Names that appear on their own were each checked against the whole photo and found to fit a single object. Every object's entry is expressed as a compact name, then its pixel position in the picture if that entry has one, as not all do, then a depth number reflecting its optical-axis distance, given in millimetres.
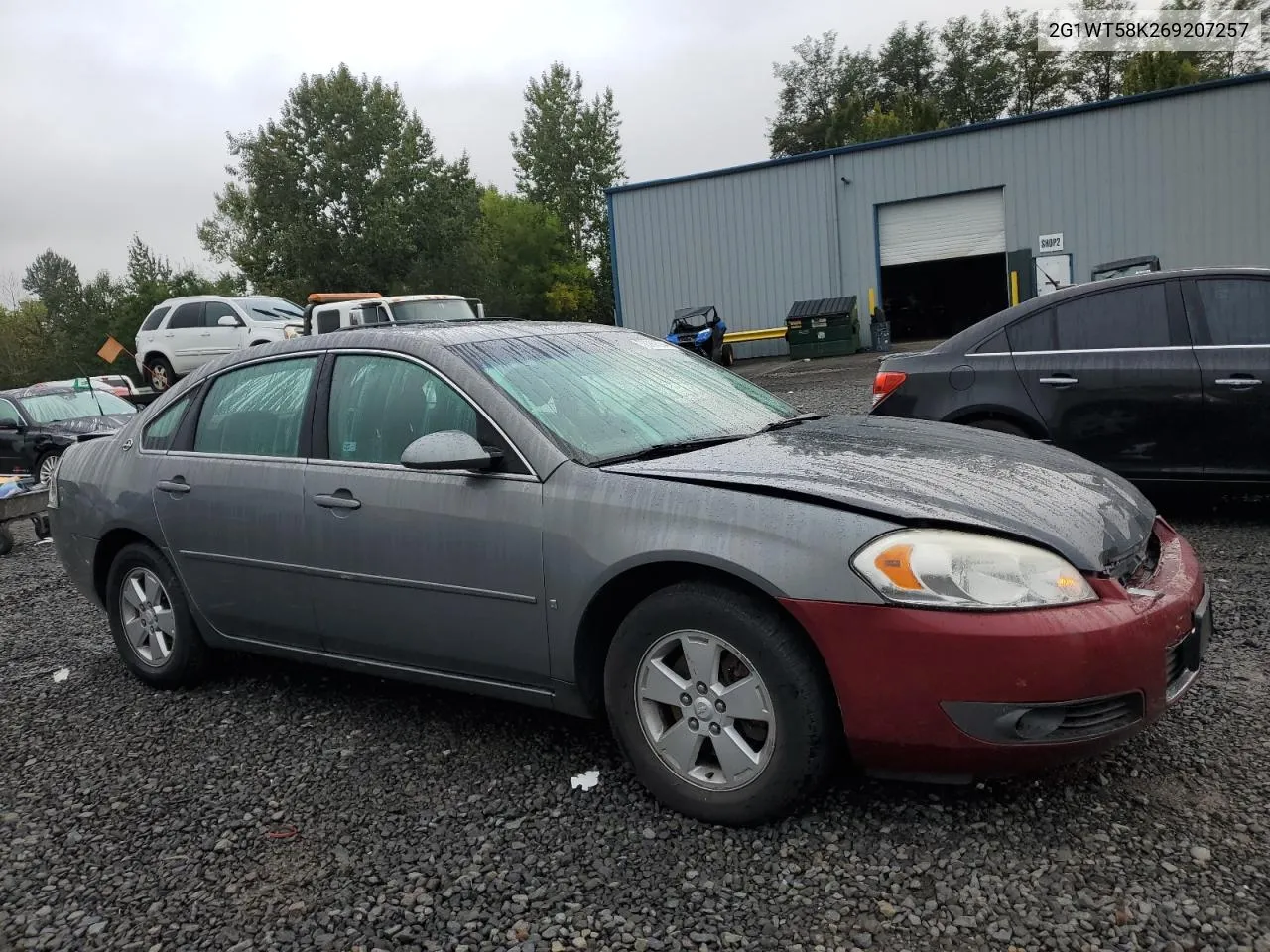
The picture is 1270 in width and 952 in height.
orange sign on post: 18891
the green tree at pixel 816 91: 64250
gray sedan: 2586
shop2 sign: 22703
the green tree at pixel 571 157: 66375
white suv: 20281
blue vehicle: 21141
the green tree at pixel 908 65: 64062
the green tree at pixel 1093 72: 54469
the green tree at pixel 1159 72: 44812
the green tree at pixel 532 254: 61875
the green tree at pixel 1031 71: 57219
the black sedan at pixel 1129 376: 5688
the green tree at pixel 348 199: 45281
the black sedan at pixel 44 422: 13844
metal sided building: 21328
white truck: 17453
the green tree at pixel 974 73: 59281
